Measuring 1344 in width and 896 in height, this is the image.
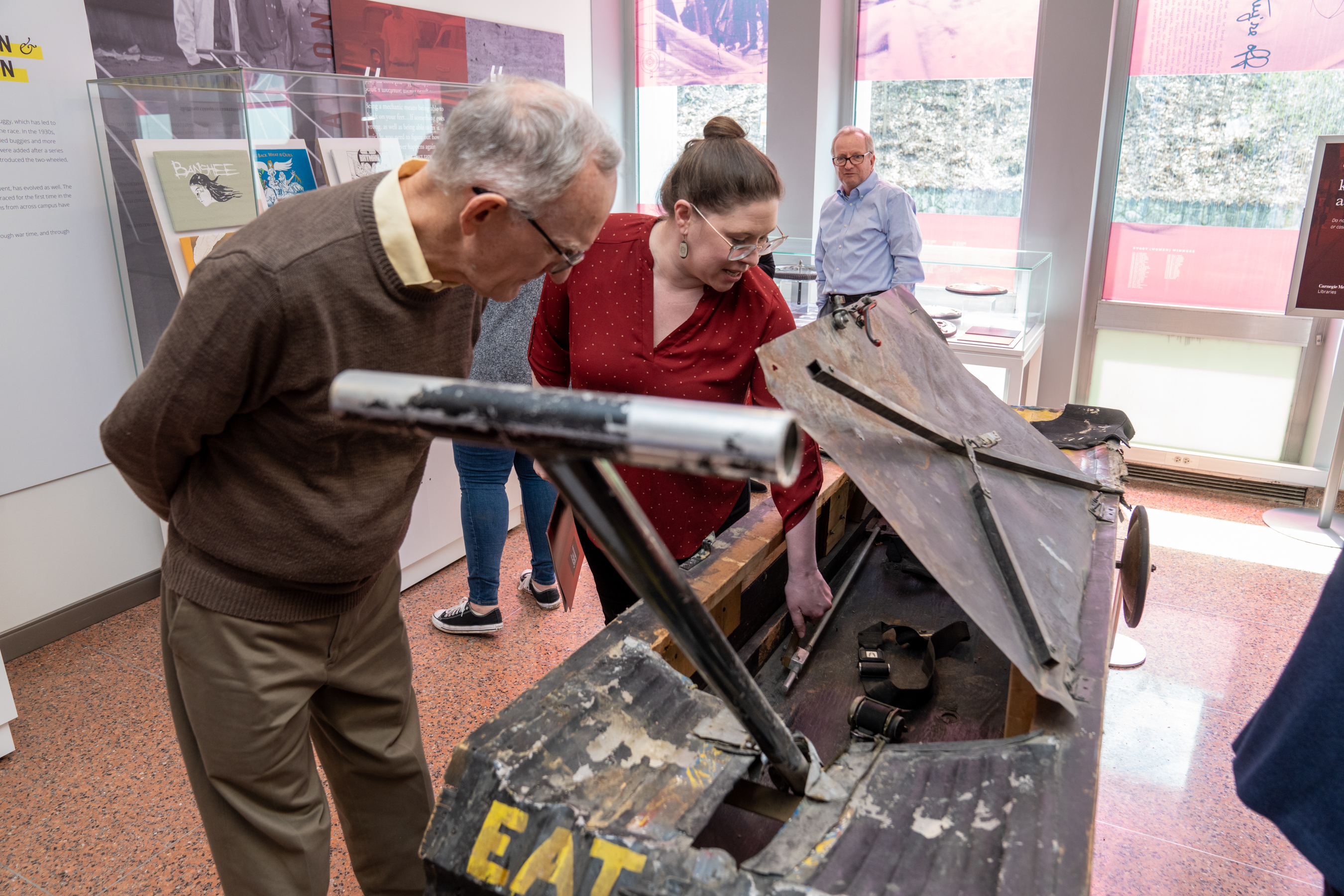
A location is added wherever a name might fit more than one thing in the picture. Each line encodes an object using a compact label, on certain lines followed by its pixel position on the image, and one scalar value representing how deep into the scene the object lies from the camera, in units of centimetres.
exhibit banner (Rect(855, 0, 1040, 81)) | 487
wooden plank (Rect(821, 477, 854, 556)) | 215
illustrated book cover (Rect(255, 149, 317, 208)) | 299
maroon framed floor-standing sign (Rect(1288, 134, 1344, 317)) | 383
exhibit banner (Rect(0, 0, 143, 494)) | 276
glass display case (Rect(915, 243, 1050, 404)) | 438
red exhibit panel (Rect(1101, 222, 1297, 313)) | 446
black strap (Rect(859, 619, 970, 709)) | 157
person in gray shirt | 297
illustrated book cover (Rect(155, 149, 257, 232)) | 289
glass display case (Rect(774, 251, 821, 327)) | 496
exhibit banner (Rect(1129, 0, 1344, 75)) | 418
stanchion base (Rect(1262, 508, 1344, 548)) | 400
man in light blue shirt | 438
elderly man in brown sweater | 111
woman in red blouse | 165
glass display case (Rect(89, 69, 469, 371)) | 290
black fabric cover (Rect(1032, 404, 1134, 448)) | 240
